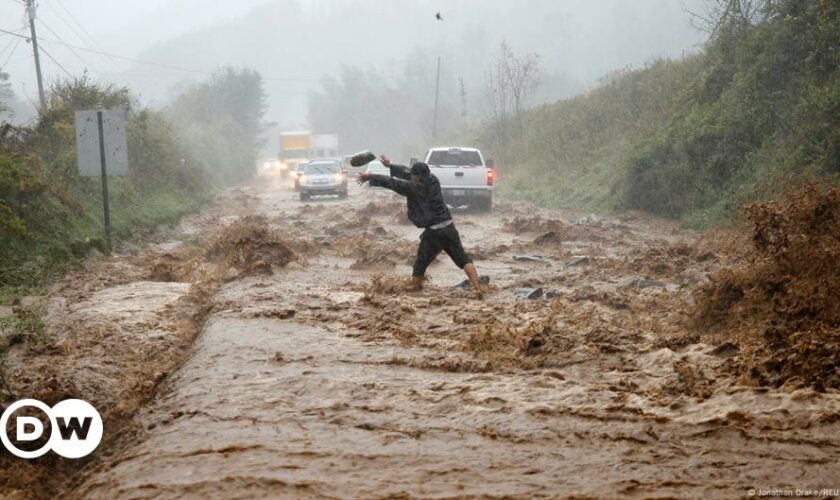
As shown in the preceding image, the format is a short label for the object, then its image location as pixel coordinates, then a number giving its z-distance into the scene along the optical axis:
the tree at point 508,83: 42.65
